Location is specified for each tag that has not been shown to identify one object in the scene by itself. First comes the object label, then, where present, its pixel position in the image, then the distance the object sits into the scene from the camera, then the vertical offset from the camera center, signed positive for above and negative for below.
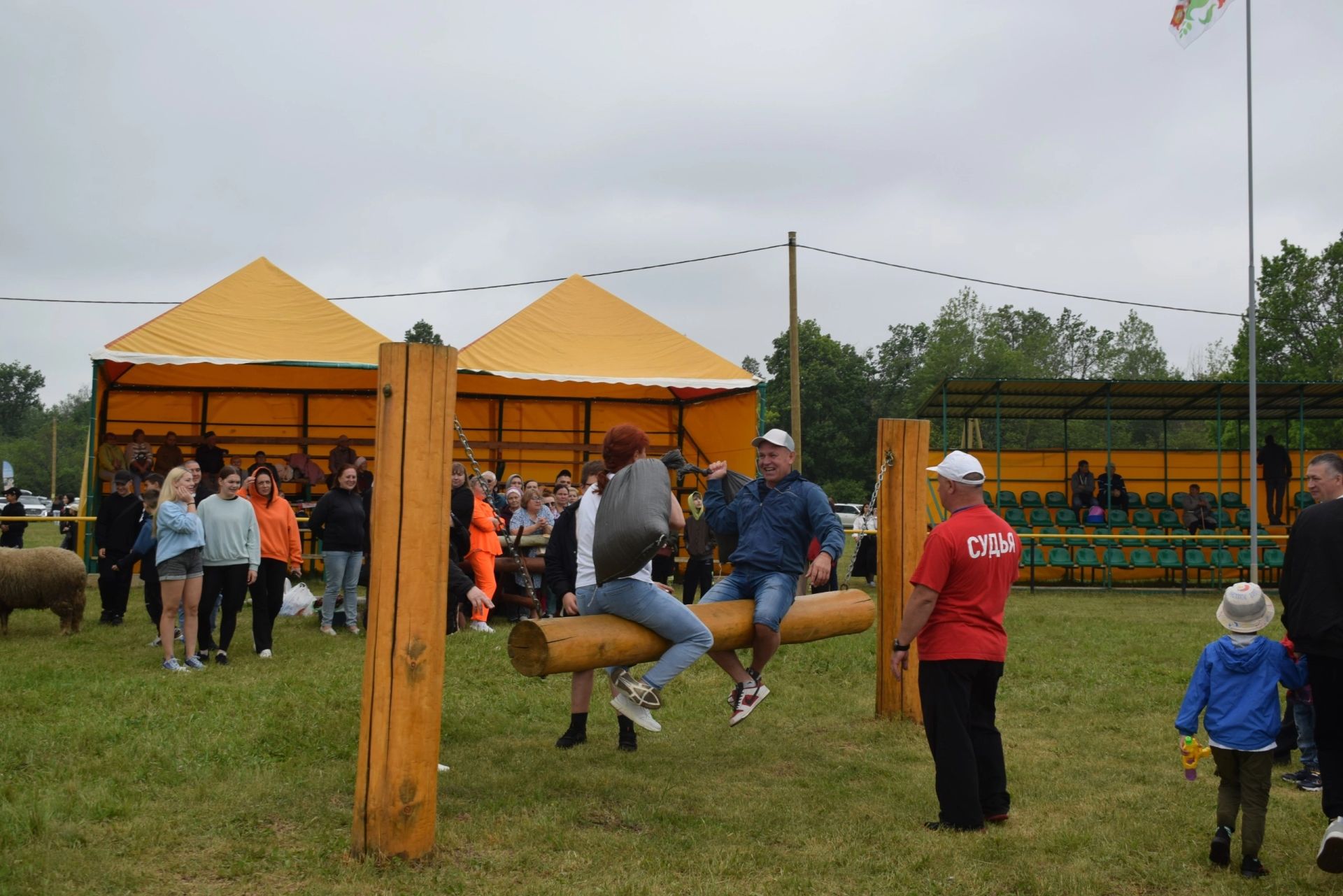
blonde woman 9.26 -0.61
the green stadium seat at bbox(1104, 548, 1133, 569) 19.84 -0.83
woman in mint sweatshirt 9.46 -0.54
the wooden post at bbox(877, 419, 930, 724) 7.81 -0.21
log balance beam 5.57 -0.71
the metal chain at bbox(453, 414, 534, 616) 4.92 -0.44
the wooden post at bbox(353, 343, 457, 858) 4.72 -0.50
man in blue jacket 6.49 -0.24
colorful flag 14.71 +6.34
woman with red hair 5.96 -0.60
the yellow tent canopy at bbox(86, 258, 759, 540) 16.91 +1.74
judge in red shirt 5.51 -0.65
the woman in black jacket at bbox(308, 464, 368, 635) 11.29 -0.40
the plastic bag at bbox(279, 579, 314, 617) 12.95 -1.31
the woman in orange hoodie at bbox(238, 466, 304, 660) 10.49 -0.49
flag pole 13.12 +4.17
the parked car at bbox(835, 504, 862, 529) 42.21 -0.39
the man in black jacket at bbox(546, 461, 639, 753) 7.00 -0.51
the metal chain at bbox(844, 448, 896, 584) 7.82 +0.25
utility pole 25.25 +3.23
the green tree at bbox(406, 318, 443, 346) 88.88 +12.18
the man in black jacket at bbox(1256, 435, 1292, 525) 22.11 +0.84
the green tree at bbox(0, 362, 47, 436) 124.25 +8.69
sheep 11.12 -1.02
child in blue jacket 4.93 -0.82
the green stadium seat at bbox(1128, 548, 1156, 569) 20.58 -0.80
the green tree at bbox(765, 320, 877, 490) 69.75 +5.48
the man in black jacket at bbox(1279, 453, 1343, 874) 4.95 -0.42
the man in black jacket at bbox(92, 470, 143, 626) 12.06 -0.61
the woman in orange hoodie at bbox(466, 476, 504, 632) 12.19 -0.59
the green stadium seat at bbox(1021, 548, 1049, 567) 19.30 -0.84
